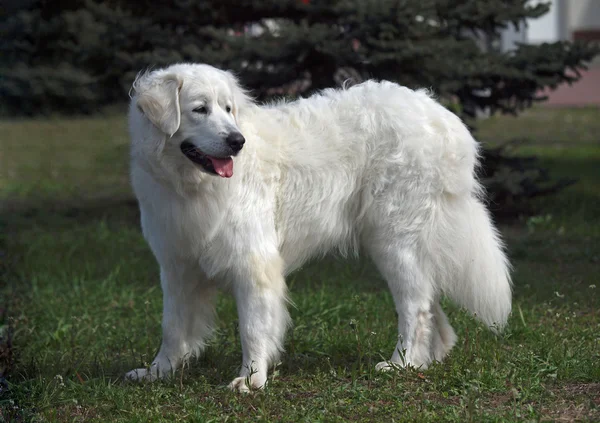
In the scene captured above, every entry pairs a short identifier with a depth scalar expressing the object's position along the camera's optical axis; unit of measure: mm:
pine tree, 14992
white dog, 8516
